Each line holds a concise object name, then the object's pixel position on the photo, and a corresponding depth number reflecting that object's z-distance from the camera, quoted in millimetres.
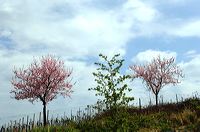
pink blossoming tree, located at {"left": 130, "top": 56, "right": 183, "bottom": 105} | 27210
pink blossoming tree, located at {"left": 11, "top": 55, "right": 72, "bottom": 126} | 19759
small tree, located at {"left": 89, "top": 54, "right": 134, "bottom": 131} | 8817
